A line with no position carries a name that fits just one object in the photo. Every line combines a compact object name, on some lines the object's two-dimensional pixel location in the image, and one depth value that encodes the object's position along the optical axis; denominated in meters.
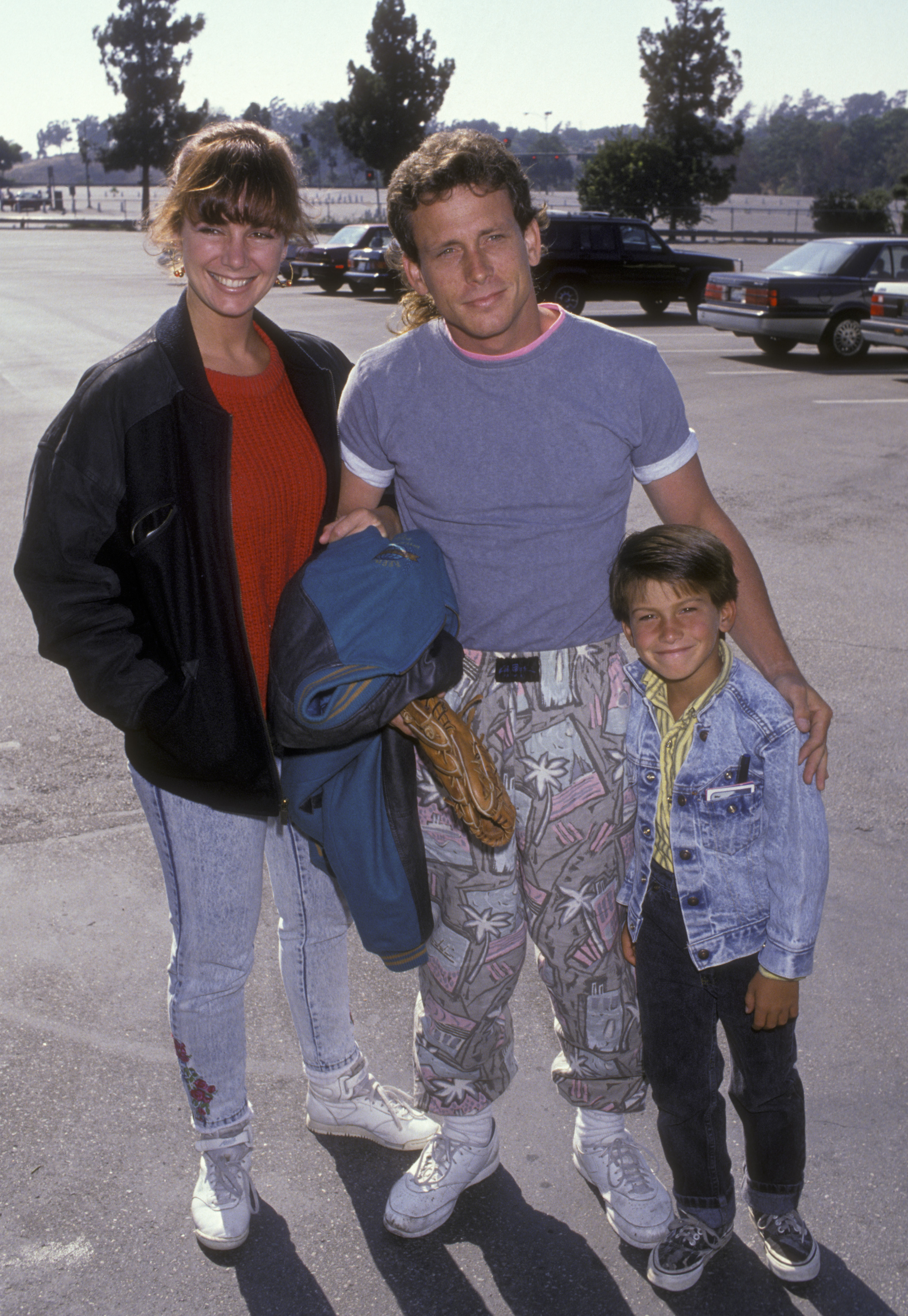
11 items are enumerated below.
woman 2.08
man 2.19
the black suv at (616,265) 19.70
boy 2.19
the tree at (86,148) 72.25
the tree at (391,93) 50.53
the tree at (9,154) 117.25
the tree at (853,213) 44.29
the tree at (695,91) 45.31
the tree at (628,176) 42.78
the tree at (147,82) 60.47
